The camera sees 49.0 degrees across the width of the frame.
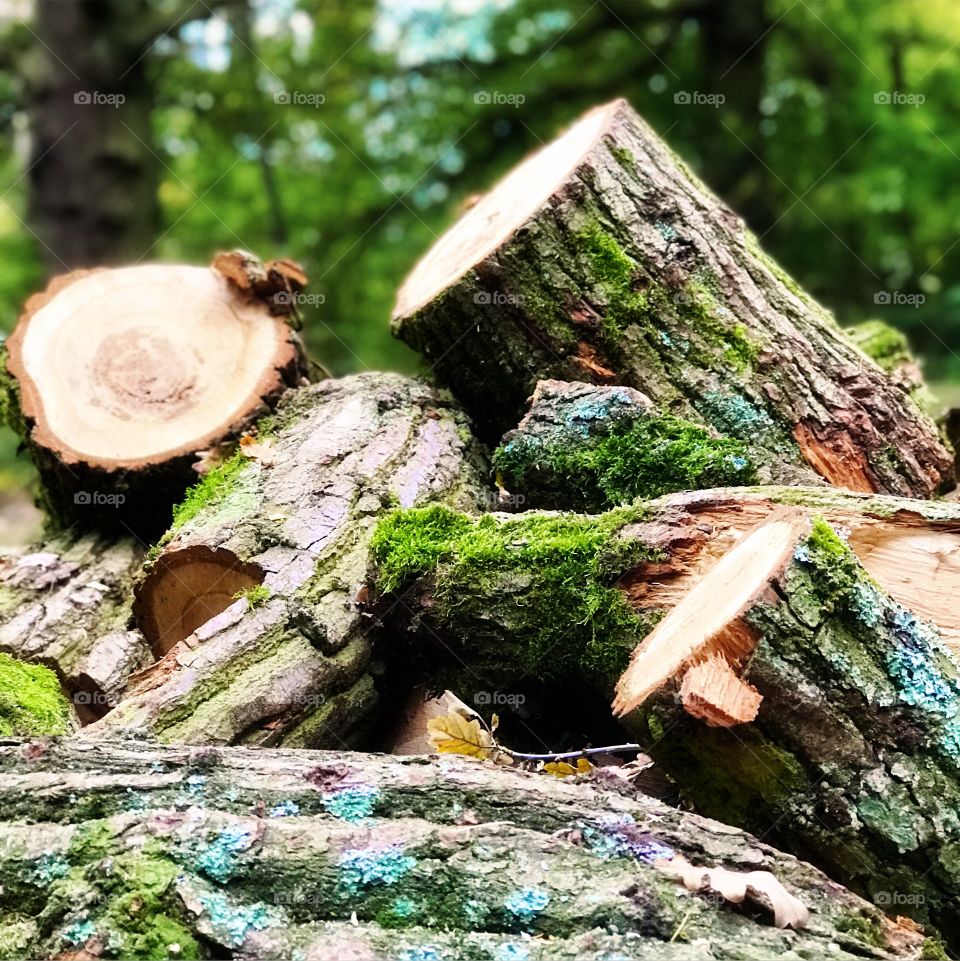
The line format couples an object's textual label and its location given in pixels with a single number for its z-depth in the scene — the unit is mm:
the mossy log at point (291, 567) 2818
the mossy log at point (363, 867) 1842
